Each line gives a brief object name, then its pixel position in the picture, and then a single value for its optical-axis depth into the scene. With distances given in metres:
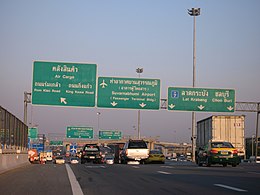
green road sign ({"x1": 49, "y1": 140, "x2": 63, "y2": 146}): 99.38
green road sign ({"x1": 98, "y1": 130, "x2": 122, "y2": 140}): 82.88
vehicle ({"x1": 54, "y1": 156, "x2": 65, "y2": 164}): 65.08
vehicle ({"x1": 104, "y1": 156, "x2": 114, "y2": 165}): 56.96
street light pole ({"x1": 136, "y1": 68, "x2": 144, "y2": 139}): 69.26
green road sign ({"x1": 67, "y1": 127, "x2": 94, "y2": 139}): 79.06
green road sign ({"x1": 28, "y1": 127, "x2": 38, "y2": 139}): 76.02
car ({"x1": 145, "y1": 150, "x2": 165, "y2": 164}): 40.06
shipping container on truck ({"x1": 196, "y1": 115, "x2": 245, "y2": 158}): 39.88
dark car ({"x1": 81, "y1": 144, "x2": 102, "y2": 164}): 45.41
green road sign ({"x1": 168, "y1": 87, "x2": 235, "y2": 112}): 41.31
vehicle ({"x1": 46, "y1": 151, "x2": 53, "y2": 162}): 85.09
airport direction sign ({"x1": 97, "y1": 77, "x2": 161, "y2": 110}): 39.31
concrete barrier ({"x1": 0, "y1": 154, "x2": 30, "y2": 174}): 20.84
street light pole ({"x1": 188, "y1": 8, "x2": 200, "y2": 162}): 44.51
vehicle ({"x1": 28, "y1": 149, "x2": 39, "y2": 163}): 48.19
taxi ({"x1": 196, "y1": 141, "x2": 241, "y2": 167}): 28.09
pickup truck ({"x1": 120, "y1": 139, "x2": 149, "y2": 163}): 38.00
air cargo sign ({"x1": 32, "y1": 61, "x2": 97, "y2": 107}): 37.50
